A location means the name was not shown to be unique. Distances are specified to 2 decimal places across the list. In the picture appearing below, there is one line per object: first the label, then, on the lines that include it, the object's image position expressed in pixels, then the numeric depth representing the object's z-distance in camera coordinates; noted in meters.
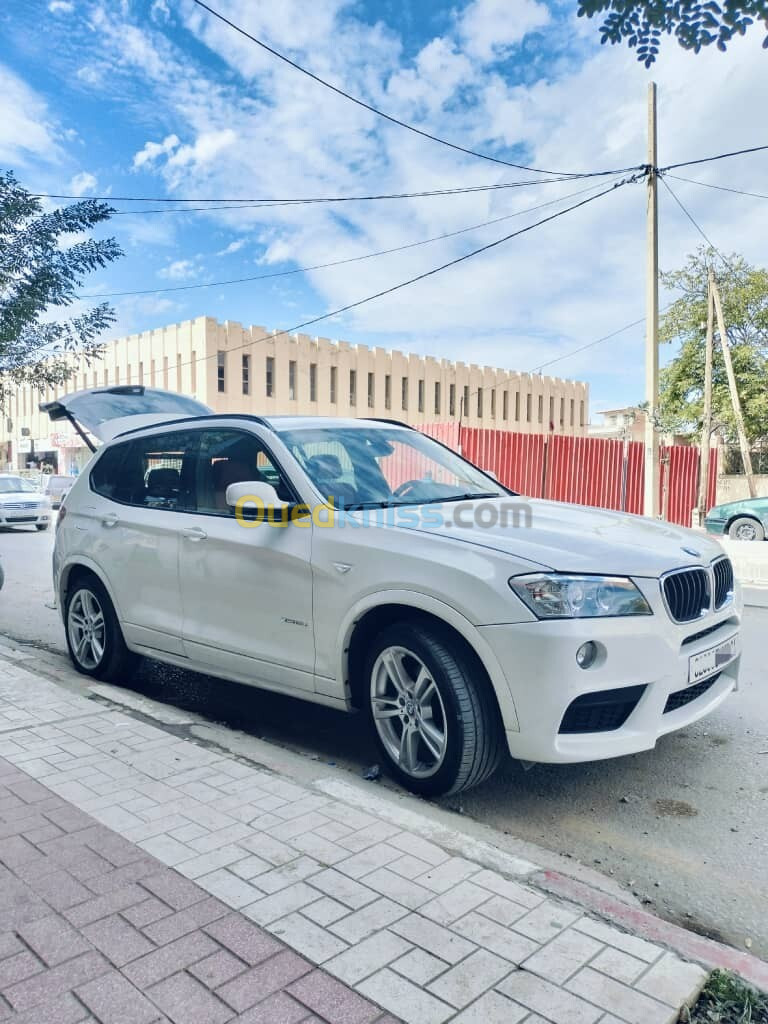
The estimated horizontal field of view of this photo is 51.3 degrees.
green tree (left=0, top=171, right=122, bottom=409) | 6.49
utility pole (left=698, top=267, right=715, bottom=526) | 22.19
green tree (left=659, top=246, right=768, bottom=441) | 29.59
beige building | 40.22
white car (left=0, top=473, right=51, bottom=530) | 18.94
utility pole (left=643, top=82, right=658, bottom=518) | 14.73
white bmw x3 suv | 3.21
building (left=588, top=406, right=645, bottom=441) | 53.68
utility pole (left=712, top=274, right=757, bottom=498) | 21.62
